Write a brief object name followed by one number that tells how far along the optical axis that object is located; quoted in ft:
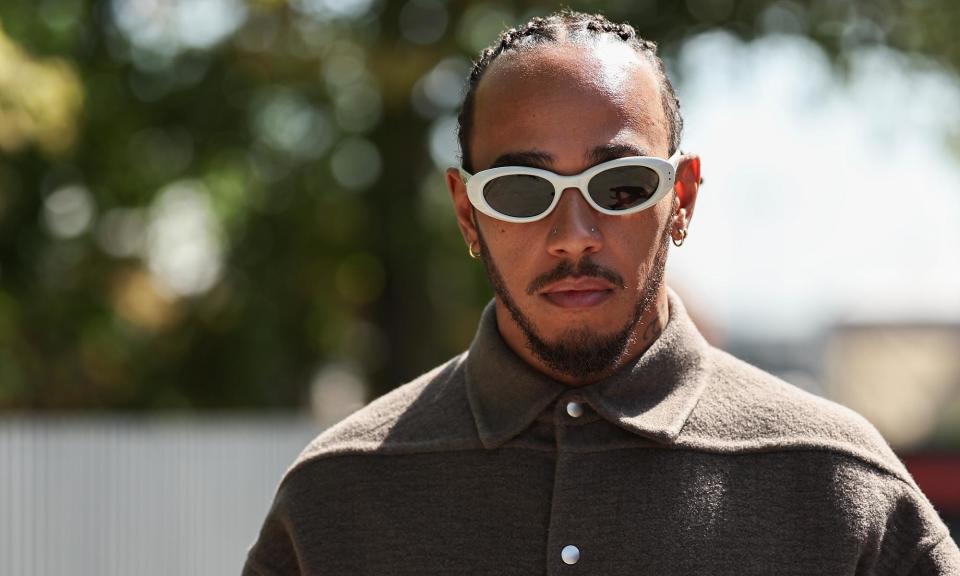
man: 7.68
